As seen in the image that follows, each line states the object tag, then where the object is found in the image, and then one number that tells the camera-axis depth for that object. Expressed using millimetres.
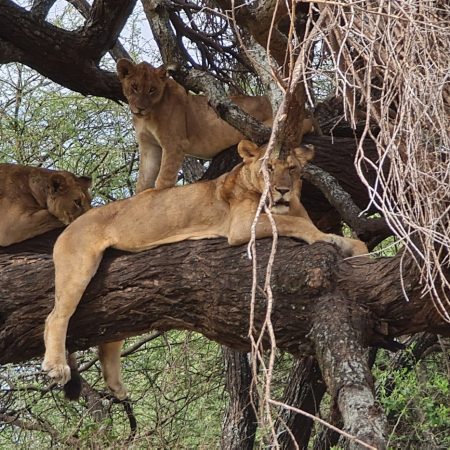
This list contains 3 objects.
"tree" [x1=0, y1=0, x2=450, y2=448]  7703
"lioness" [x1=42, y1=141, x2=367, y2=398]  10937
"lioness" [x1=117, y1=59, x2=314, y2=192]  14211
